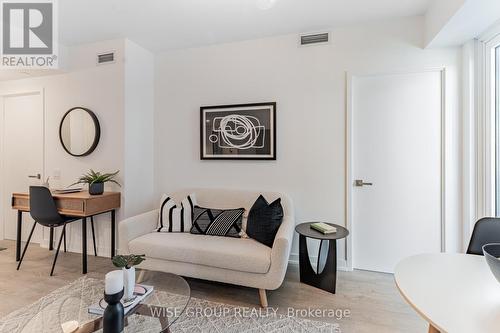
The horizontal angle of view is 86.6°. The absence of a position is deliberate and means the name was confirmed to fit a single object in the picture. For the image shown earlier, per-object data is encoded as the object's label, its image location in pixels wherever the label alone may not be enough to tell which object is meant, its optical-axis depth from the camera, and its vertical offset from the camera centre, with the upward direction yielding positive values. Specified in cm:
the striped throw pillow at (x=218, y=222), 266 -60
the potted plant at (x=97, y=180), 298 -19
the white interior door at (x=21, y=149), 372 +20
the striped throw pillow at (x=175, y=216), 279 -56
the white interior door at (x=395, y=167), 263 -2
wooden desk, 279 -46
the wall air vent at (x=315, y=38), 288 +139
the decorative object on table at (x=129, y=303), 143 -78
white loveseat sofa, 212 -76
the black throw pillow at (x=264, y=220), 242 -53
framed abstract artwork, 304 +39
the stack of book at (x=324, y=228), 242 -59
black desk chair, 277 -48
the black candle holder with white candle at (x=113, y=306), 123 -67
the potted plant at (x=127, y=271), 149 -61
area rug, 139 -115
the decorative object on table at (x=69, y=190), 309 -32
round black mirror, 330 +41
